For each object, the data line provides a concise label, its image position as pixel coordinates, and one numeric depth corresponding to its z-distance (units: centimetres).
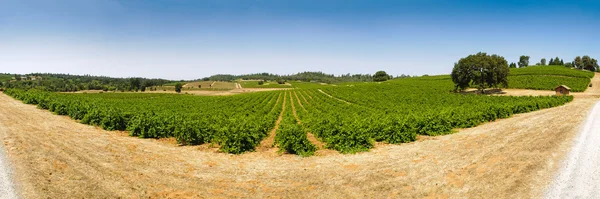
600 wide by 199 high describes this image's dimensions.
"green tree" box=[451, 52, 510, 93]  6212
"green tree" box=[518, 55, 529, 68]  18538
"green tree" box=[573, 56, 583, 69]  15426
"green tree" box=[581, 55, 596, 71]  14351
